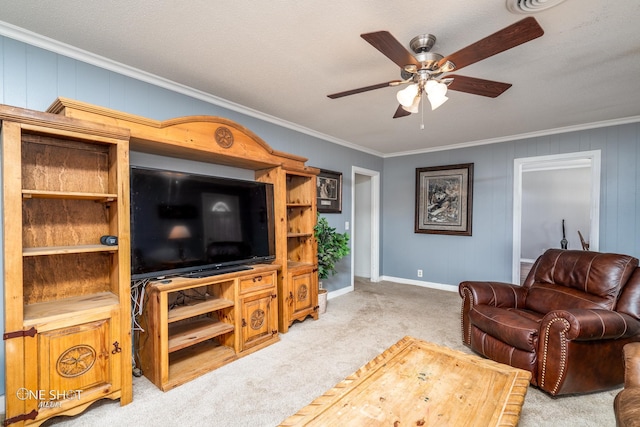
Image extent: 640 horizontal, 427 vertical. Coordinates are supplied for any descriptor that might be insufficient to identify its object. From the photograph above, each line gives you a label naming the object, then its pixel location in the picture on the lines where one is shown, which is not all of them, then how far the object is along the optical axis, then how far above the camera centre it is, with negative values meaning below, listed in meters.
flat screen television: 2.12 -0.13
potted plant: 3.67 -0.53
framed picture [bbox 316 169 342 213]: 4.24 +0.24
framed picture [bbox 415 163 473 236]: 4.72 +0.14
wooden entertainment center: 1.59 -0.53
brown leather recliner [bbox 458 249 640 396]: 1.94 -0.86
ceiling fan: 1.36 +0.82
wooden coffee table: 1.23 -0.90
